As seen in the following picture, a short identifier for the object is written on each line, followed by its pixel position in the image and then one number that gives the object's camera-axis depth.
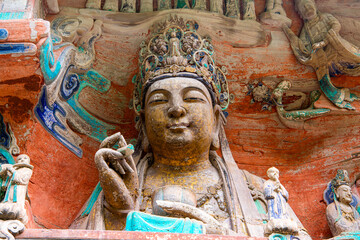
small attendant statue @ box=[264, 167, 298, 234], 4.17
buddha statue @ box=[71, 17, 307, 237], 5.09
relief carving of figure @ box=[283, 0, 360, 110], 6.39
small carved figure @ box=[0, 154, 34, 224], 4.25
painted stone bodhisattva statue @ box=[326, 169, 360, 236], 5.63
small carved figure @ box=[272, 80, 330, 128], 6.54
